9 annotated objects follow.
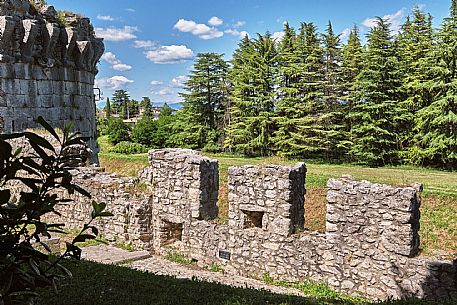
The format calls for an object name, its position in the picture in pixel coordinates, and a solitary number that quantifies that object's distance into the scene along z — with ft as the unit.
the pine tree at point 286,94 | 102.58
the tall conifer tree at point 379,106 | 89.25
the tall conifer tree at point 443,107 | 80.28
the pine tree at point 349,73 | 96.85
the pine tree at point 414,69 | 87.92
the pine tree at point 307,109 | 99.14
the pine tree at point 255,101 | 106.83
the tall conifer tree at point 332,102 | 97.40
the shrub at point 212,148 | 119.34
